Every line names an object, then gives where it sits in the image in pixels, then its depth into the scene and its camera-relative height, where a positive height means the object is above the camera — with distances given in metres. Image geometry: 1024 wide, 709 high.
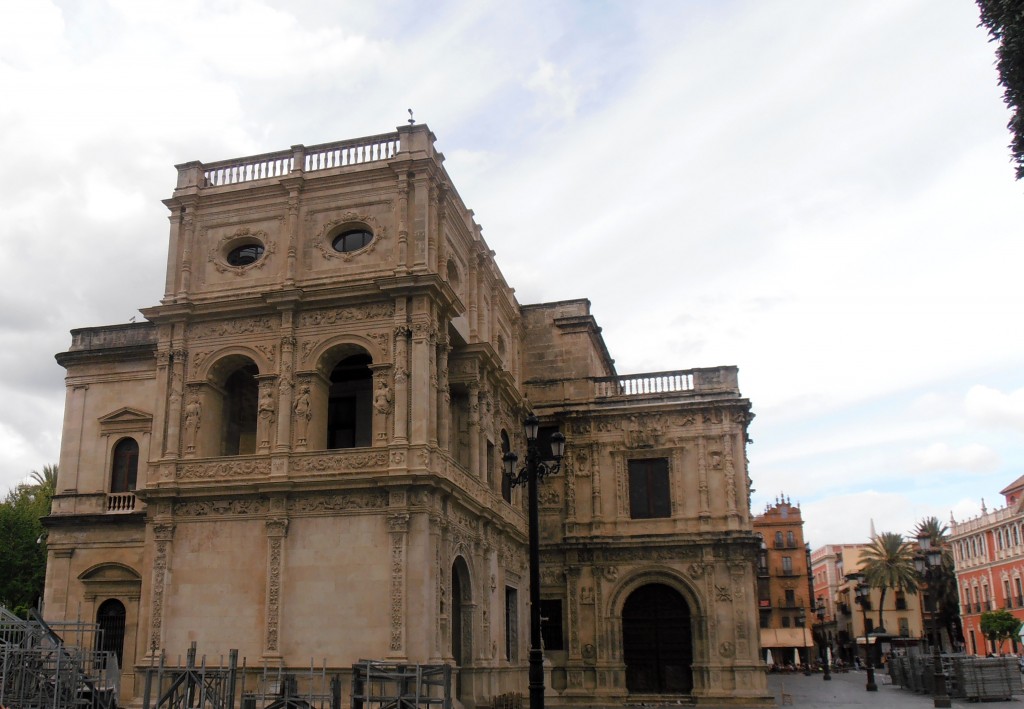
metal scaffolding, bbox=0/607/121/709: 21.06 -1.23
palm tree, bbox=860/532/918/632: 74.56 +2.69
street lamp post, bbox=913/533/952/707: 27.27 +0.05
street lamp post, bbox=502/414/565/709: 15.64 +0.99
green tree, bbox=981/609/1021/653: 61.31 -1.49
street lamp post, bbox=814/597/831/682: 52.75 -2.58
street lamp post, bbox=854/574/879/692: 40.63 +0.13
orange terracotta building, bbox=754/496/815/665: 78.31 +2.33
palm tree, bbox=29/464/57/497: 45.66 +6.49
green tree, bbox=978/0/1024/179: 12.18 +6.75
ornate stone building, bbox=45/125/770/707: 22.77 +3.42
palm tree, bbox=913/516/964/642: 76.19 +1.12
